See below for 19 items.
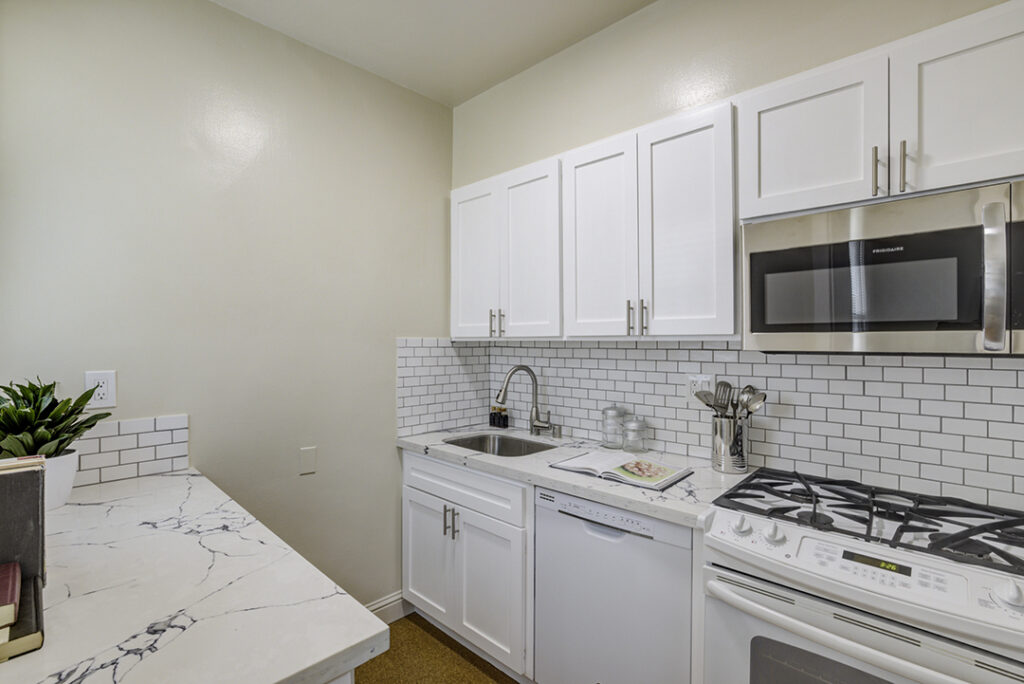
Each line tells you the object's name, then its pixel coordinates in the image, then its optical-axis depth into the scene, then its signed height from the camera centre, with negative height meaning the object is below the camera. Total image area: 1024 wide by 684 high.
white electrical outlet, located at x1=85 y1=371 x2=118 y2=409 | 1.66 -0.17
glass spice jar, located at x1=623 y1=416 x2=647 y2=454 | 2.12 -0.42
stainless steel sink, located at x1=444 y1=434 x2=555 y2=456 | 2.51 -0.57
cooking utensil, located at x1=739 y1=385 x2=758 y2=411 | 1.77 -0.21
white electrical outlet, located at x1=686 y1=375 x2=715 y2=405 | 1.99 -0.19
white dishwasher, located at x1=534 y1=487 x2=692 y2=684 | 1.48 -0.87
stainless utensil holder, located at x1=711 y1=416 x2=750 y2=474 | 1.79 -0.39
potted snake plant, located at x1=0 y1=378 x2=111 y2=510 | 1.28 -0.26
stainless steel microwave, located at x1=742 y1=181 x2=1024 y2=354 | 1.16 +0.17
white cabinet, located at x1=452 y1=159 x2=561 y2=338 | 2.15 +0.40
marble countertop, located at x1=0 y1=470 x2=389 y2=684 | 0.73 -0.49
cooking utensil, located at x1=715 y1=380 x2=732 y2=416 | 1.81 -0.22
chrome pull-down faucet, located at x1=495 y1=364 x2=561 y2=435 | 2.52 -0.44
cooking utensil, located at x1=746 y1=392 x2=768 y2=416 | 1.73 -0.23
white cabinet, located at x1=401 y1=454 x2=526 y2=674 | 1.94 -0.98
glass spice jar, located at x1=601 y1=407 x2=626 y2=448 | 2.20 -0.40
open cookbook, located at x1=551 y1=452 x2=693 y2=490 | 1.67 -0.49
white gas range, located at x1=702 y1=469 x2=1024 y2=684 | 0.97 -0.55
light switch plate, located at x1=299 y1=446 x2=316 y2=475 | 2.19 -0.56
